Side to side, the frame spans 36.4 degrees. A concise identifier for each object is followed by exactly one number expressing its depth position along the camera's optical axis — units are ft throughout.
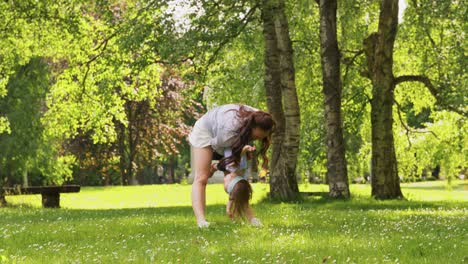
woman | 30.55
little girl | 31.24
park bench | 72.13
